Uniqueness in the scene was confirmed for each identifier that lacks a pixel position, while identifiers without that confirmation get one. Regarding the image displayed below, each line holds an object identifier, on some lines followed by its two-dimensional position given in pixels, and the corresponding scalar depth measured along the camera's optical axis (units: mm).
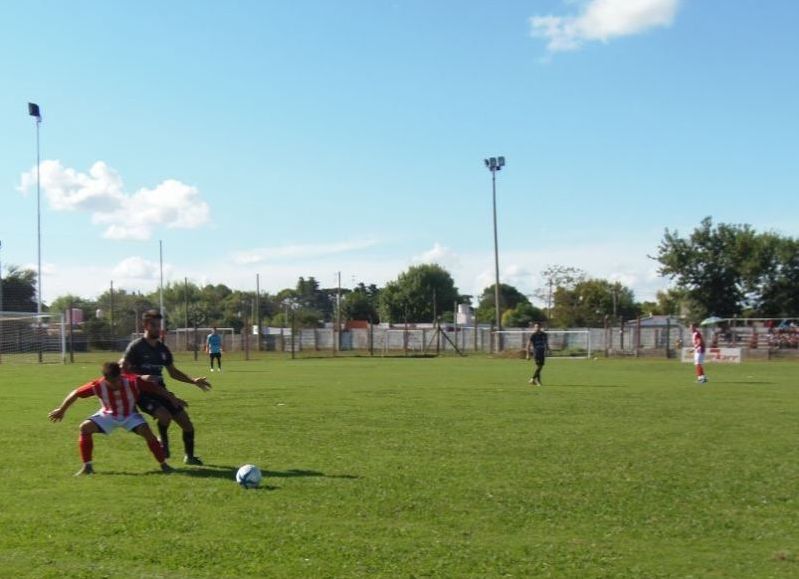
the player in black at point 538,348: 26922
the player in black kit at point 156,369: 11078
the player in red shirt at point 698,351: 28531
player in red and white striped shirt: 10438
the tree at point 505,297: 155000
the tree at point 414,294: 124812
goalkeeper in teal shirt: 37000
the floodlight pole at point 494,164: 67500
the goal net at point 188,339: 73250
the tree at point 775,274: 65938
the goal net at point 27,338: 51859
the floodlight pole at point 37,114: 55641
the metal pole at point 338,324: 65444
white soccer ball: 9281
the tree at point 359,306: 136125
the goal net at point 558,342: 58781
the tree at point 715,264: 67188
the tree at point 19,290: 80312
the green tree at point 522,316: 92662
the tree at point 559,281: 107125
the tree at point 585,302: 99250
